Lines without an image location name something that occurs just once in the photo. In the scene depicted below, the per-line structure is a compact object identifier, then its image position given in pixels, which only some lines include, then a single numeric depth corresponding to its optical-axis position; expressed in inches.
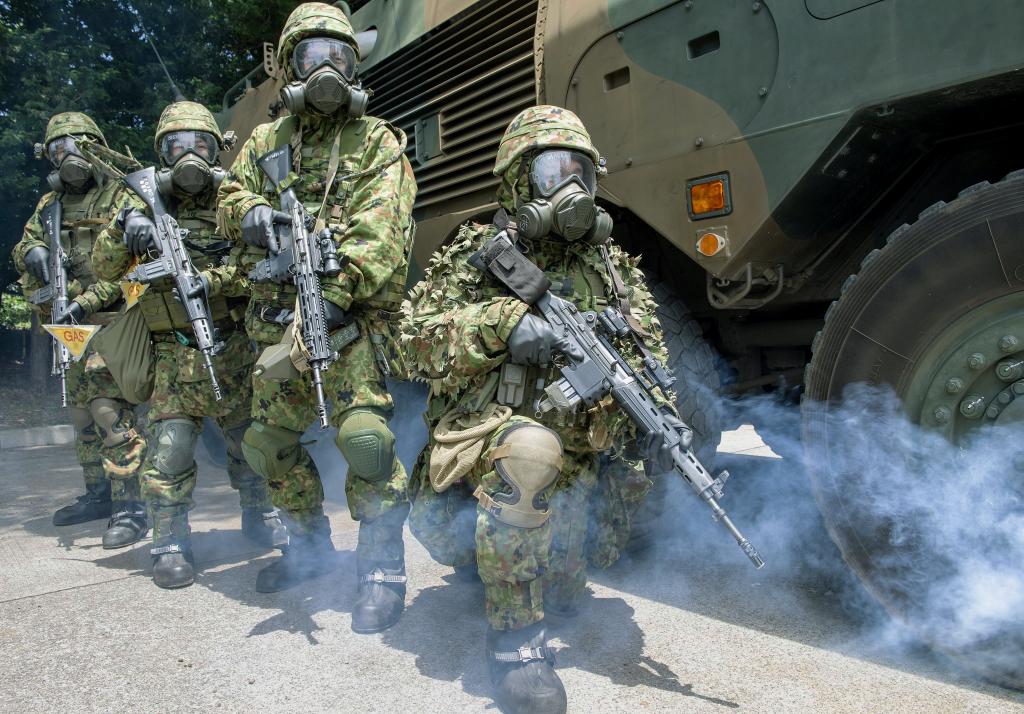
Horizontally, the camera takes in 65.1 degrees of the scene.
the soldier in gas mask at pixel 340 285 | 112.6
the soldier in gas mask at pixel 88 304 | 164.7
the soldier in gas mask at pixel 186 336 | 135.6
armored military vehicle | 82.4
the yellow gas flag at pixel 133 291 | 140.8
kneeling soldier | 89.0
